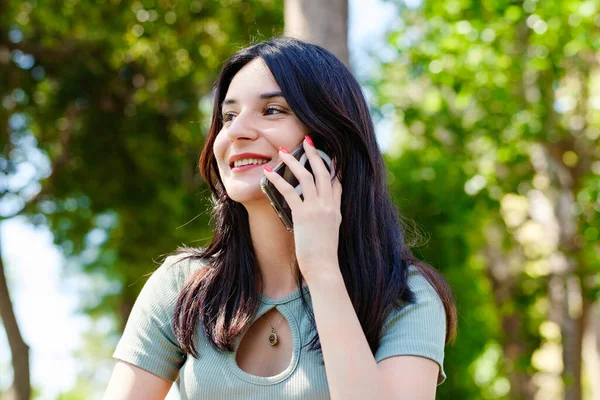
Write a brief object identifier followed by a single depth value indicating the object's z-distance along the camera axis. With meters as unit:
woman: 2.46
